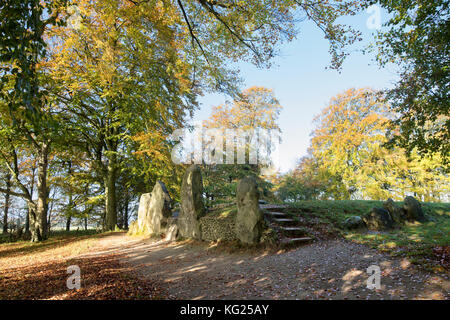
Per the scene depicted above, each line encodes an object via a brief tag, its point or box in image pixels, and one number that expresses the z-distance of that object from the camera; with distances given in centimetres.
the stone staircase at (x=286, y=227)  703
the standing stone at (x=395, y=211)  875
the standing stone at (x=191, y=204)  941
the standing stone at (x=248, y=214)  720
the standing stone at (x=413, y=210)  895
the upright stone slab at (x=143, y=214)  1223
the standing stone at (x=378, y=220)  796
